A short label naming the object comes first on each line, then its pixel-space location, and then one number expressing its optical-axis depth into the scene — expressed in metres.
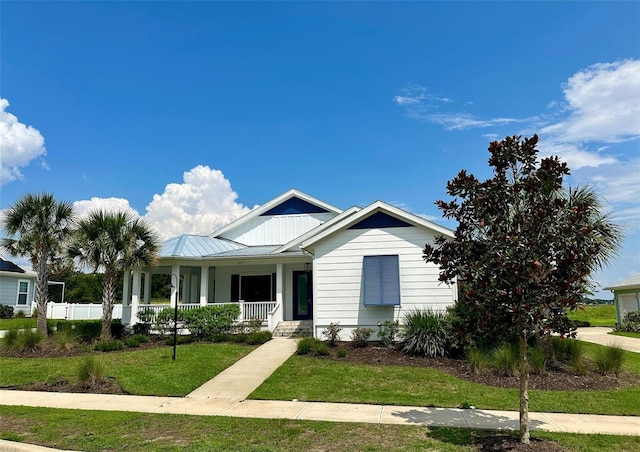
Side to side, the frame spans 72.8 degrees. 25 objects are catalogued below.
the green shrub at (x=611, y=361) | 10.40
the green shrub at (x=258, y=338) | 15.20
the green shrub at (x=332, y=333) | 14.73
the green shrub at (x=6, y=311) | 28.56
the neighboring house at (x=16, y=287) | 30.83
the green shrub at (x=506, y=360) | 10.35
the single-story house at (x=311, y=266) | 15.18
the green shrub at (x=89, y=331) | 16.39
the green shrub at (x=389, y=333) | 14.34
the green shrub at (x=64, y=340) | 14.66
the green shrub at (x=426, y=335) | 12.79
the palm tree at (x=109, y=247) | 15.94
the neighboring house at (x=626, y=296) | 25.30
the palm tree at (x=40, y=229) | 17.41
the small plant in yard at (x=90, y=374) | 10.21
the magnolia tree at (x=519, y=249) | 5.88
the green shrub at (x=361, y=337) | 14.50
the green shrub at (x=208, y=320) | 16.55
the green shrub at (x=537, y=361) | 10.41
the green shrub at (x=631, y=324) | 23.12
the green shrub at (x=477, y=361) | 10.82
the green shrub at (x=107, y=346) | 14.47
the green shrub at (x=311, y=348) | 13.08
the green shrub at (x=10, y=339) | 14.65
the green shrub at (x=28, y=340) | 14.52
